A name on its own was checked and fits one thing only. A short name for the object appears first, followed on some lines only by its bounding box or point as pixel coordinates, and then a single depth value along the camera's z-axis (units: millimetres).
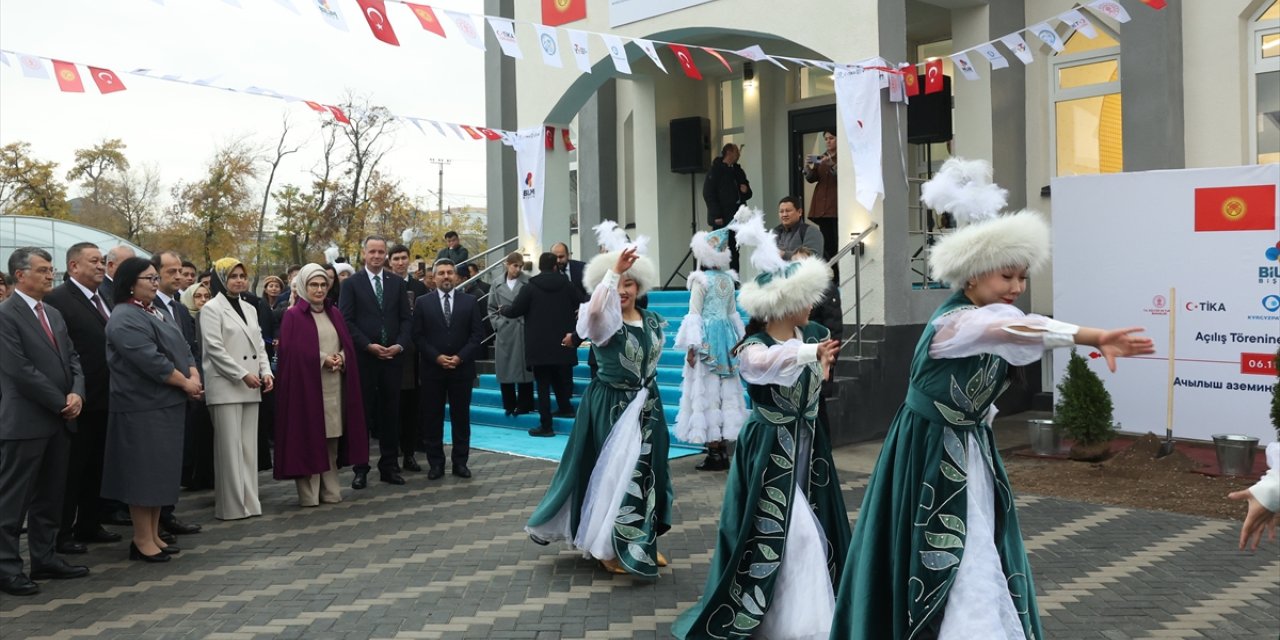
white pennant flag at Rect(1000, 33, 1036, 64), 10414
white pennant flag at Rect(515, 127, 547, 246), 14273
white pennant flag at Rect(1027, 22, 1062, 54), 10188
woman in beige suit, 7289
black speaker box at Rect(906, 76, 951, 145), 12469
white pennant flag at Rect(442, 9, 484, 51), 8227
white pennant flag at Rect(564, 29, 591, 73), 9500
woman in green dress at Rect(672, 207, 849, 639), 4250
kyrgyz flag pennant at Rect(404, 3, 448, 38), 7965
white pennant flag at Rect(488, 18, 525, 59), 8638
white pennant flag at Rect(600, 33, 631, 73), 9266
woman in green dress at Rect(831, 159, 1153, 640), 3357
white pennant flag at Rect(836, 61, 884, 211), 10438
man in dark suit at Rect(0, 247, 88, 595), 5559
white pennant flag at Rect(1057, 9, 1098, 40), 10102
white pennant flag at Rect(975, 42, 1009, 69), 10773
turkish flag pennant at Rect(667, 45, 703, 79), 10164
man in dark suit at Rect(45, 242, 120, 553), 6414
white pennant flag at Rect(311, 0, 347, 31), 7109
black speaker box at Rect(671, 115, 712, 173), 15188
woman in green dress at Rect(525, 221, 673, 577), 5512
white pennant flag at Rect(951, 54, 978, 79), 10812
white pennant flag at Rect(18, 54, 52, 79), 7816
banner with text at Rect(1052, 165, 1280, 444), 8586
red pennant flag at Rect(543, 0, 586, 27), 14219
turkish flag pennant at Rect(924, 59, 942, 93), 10500
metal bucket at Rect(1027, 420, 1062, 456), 9281
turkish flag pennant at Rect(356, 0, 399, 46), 7457
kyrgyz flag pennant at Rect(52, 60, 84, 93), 7992
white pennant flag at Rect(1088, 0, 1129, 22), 9617
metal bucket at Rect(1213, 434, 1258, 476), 8172
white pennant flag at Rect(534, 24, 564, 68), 9132
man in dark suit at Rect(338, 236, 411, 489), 8539
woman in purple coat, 7602
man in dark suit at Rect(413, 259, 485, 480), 8734
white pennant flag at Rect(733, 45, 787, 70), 10078
